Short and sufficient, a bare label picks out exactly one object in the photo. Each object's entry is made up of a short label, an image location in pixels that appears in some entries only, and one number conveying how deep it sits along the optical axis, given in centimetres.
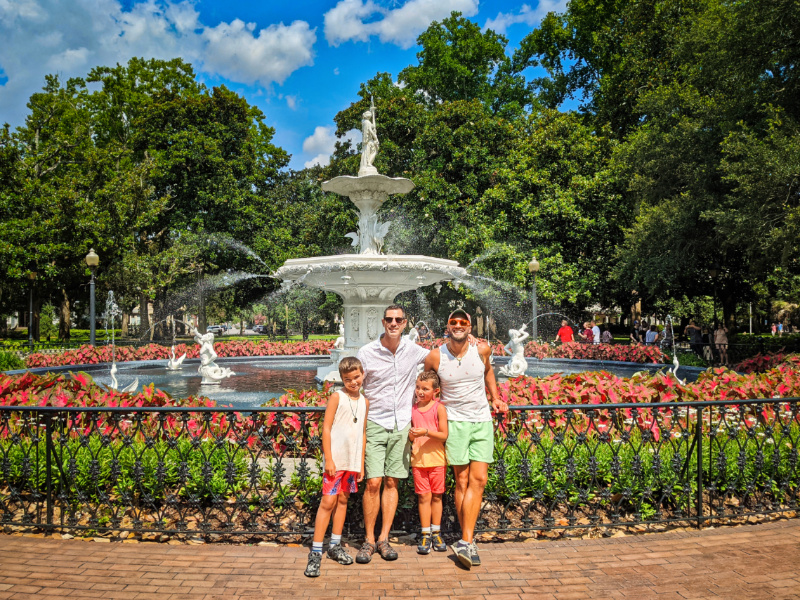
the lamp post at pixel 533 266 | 1938
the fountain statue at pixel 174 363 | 1423
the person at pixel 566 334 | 1838
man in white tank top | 403
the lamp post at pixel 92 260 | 1744
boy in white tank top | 387
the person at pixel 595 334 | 2004
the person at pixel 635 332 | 2663
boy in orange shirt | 401
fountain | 1006
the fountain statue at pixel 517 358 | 1233
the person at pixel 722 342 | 1548
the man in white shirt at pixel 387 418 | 401
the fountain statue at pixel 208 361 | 1153
